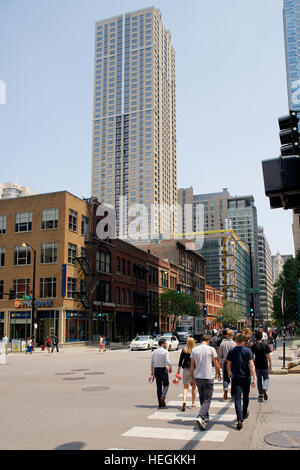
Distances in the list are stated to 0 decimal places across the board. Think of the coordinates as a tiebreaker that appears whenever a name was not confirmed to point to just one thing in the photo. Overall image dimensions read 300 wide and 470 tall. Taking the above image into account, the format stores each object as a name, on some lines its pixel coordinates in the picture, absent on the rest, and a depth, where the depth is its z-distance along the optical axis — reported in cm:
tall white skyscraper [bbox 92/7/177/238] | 16998
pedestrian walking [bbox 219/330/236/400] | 1227
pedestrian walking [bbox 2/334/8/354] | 3497
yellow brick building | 4428
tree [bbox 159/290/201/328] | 6506
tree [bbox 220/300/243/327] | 10425
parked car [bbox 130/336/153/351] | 3850
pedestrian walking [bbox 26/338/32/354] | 3434
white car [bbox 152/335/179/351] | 3762
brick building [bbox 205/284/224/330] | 10196
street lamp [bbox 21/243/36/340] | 3875
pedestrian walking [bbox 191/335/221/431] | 845
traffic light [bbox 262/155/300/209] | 495
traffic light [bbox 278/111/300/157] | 570
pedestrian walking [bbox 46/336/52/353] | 3610
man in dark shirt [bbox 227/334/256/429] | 872
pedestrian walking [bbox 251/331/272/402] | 1152
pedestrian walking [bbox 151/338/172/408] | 1090
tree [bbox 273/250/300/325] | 6041
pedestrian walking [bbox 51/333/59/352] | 3735
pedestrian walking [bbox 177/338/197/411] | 1071
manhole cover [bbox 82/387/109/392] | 1357
